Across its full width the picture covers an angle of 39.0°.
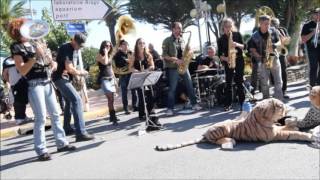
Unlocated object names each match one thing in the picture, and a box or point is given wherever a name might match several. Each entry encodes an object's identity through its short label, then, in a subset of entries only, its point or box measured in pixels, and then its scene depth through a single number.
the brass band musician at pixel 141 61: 8.82
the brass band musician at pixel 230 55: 8.60
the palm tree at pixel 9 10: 26.80
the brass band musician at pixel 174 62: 8.94
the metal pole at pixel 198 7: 17.00
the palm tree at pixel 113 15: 27.87
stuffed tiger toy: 5.62
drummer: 10.30
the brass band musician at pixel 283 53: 9.52
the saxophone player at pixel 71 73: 6.84
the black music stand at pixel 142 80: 7.55
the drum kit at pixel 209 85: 9.58
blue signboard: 10.48
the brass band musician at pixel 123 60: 9.95
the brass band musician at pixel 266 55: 8.58
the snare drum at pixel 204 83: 9.91
